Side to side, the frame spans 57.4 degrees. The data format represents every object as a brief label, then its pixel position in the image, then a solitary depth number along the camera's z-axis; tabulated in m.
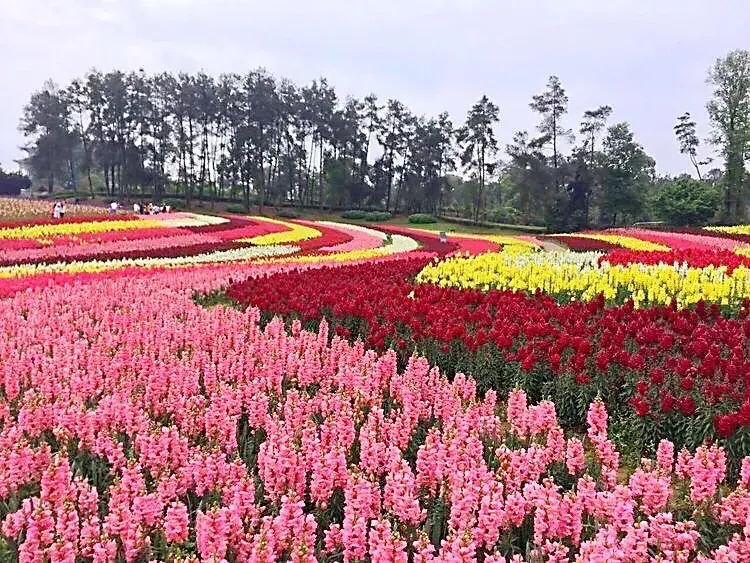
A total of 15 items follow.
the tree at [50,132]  76.50
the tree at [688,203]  47.66
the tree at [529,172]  54.88
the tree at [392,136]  69.19
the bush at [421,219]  56.12
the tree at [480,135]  62.19
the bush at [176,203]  62.62
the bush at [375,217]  59.03
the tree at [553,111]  55.94
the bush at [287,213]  58.81
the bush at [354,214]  59.41
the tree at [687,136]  65.81
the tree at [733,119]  51.28
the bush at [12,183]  79.50
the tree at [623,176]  53.31
